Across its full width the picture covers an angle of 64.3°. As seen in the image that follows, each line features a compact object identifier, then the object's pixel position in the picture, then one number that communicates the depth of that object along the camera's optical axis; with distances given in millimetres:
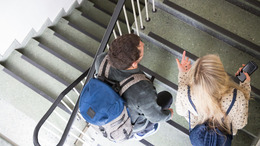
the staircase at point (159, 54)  2352
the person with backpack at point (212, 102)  1370
